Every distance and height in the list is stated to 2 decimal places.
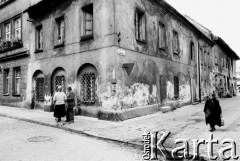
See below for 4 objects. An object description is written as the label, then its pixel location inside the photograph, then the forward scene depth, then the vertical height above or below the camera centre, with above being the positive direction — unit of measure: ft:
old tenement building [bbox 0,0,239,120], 34.71 +6.90
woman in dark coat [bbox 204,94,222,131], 25.48 -3.13
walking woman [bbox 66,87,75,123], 31.17 -2.46
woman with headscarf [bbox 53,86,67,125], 30.04 -2.06
